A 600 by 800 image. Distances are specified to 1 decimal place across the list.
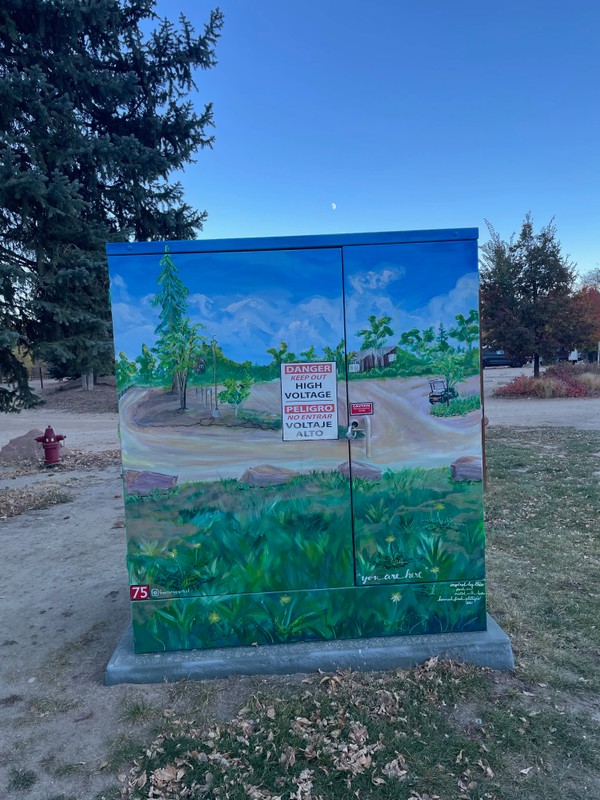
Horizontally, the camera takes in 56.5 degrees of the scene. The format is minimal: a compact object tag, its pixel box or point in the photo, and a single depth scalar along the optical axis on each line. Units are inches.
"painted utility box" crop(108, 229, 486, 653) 120.1
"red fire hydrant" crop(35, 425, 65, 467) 425.7
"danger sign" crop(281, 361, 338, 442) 121.0
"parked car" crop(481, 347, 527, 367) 1336.9
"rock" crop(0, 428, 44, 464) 464.8
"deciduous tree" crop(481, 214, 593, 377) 870.4
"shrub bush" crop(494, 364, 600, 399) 826.8
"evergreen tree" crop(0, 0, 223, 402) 295.9
